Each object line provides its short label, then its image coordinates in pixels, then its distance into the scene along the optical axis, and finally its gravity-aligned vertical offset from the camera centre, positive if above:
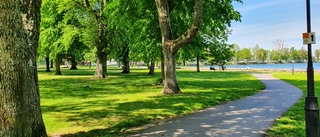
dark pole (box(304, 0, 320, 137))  5.87 -0.99
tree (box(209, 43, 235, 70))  40.18 +1.39
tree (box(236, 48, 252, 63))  136.38 +3.76
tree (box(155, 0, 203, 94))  13.65 +0.87
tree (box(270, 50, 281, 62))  119.77 +2.71
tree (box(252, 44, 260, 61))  137.95 +5.16
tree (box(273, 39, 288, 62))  89.30 +3.51
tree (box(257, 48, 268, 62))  135.88 +3.54
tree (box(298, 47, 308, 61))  120.71 +3.38
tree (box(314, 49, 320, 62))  136.52 +3.55
